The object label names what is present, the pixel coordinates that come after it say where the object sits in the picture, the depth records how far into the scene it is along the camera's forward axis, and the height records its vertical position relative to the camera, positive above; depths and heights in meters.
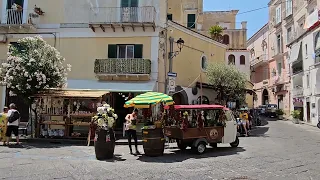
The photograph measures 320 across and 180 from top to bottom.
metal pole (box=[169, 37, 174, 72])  17.45 +3.25
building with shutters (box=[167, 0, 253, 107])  23.03 +8.39
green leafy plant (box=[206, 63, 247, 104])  22.75 +1.86
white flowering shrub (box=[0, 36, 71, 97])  14.97 +1.89
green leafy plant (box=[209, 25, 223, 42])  31.62 +7.76
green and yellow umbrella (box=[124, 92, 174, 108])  11.84 +0.20
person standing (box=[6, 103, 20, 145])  13.45 -0.81
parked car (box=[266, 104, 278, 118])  35.71 -0.60
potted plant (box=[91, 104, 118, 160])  10.47 -1.02
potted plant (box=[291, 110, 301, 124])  29.34 -1.06
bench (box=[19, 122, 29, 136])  16.58 -1.29
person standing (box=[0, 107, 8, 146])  13.84 -0.98
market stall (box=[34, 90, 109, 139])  15.55 -0.32
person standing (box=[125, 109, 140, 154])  11.87 -0.83
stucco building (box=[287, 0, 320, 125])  27.55 +4.57
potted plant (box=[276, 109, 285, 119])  34.75 -0.92
